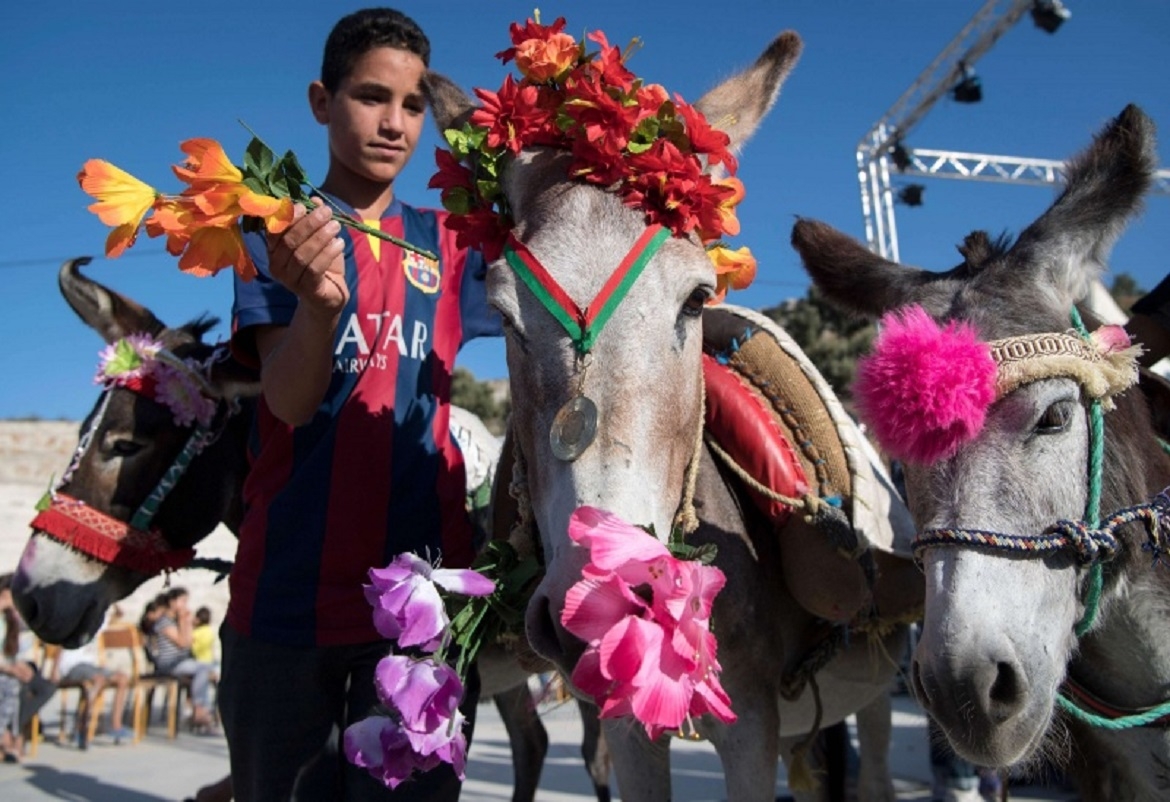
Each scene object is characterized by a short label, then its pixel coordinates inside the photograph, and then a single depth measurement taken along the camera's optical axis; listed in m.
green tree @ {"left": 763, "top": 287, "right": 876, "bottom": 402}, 16.55
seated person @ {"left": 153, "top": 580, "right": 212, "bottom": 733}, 11.91
